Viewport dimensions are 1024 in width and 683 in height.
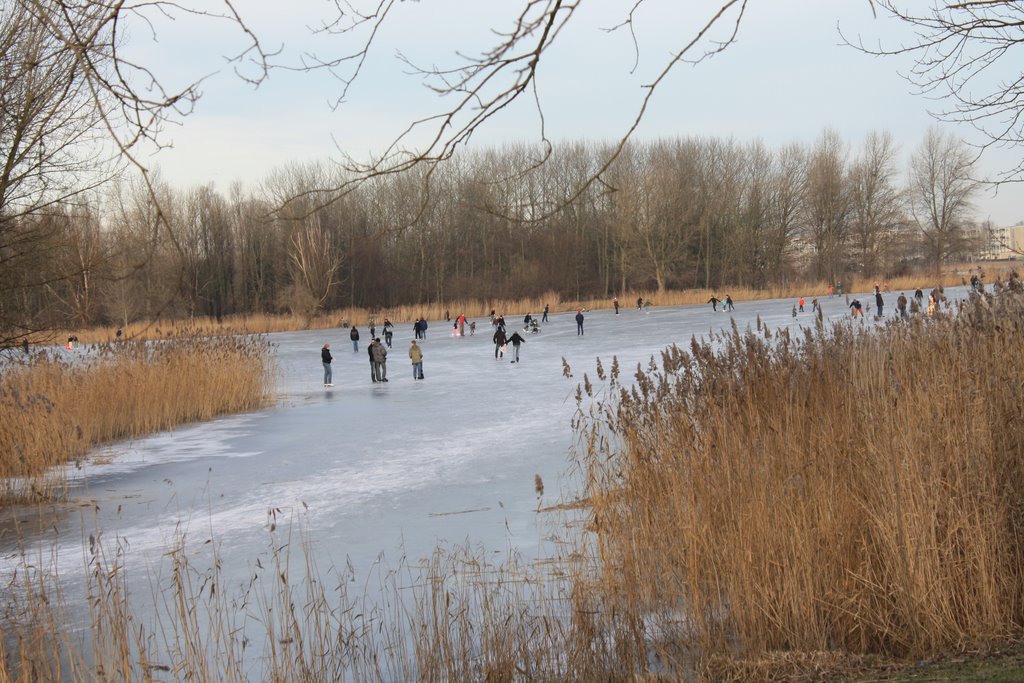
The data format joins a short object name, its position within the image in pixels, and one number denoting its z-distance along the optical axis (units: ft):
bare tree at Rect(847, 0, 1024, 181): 15.40
